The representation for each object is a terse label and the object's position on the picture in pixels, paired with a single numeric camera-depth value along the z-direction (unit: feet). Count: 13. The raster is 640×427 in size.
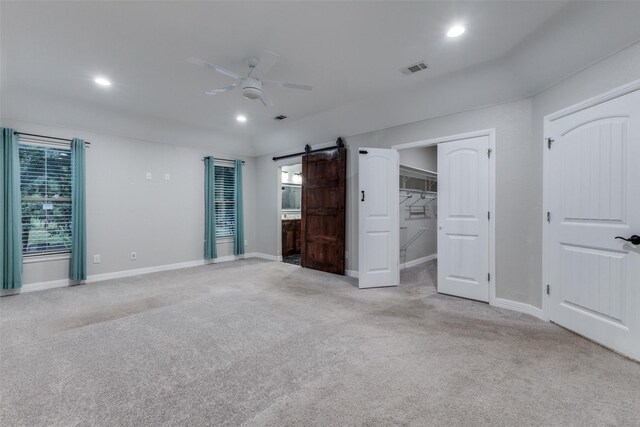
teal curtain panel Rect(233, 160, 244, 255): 21.17
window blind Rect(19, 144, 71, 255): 13.64
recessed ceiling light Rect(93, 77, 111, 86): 11.35
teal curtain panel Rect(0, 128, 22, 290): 12.64
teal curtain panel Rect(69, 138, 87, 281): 14.35
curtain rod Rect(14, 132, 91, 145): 13.37
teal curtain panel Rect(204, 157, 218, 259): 19.56
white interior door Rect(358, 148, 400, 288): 13.88
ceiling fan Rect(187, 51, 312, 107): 9.56
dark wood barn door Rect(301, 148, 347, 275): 16.56
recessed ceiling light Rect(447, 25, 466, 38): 8.25
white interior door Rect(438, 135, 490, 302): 11.66
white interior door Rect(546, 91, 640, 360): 7.43
